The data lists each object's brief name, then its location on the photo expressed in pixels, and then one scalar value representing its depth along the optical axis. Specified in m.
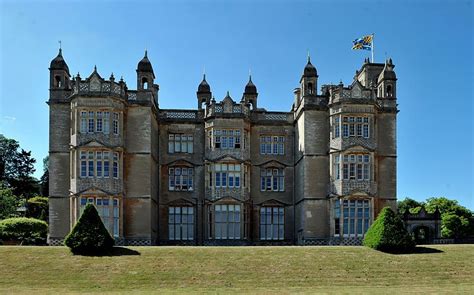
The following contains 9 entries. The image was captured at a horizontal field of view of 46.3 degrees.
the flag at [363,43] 43.12
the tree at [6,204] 56.50
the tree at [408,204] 82.28
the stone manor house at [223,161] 37.28
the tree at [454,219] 70.38
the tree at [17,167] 75.81
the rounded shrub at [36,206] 66.62
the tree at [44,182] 80.94
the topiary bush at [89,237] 29.78
